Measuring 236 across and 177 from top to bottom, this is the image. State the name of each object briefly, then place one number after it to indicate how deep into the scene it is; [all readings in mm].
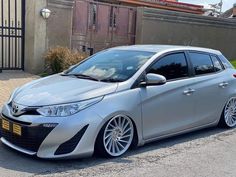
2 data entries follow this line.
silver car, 4852
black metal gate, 11867
